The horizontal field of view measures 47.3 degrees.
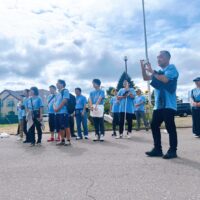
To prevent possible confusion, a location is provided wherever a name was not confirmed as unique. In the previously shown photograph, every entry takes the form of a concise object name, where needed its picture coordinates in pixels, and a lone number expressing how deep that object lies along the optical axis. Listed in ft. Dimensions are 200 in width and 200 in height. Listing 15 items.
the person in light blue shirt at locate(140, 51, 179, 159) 13.97
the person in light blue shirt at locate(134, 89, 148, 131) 32.52
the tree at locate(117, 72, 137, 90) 128.92
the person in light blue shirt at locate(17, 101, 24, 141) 26.90
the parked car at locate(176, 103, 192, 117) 92.13
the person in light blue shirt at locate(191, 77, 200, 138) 23.97
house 194.97
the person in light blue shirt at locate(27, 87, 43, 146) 22.11
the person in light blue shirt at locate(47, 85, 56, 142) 24.50
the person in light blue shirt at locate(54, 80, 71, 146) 20.88
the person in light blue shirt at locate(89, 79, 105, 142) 23.35
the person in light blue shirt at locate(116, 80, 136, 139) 23.97
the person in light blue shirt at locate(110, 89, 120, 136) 28.09
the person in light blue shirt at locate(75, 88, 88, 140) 25.98
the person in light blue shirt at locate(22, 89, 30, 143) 24.95
